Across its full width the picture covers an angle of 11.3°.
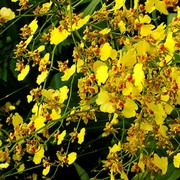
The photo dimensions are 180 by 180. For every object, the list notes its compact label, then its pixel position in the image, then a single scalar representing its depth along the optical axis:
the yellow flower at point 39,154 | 1.29
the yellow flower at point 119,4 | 1.25
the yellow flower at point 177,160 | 1.24
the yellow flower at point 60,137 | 1.28
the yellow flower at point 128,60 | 1.18
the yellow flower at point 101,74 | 1.17
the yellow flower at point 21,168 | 1.43
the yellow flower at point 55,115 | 1.27
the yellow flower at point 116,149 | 1.26
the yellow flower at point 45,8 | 1.31
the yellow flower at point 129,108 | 1.18
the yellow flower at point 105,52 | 1.22
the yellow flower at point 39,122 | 1.26
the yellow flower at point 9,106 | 1.59
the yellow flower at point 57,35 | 1.24
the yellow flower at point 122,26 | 1.28
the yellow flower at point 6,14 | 1.27
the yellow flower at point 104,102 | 1.16
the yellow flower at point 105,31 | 1.25
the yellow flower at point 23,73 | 1.30
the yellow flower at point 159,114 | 1.22
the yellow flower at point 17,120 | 1.33
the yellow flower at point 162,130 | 1.26
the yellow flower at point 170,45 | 1.19
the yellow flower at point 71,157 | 1.29
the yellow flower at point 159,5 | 1.28
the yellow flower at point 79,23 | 1.24
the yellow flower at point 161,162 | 1.27
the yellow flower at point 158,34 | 1.25
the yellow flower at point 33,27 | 1.31
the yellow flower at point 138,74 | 1.14
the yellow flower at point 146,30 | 1.26
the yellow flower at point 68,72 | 1.26
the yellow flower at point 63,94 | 1.26
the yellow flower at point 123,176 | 1.25
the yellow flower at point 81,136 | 1.28
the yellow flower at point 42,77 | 1.28
